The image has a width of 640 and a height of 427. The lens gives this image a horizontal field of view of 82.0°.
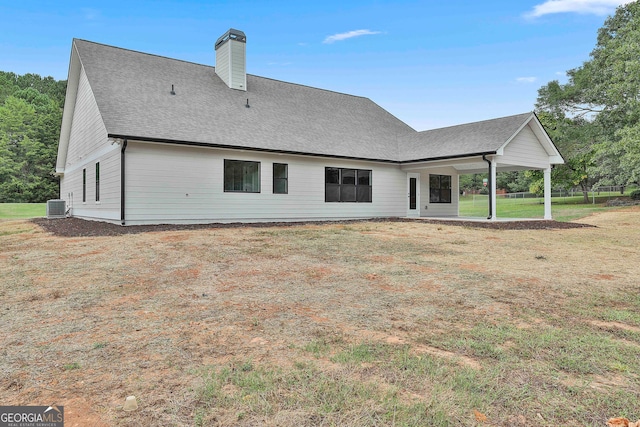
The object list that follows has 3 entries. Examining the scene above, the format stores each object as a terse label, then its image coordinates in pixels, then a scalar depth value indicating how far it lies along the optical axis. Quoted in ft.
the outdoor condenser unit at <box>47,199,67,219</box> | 61.31
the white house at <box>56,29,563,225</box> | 40.96
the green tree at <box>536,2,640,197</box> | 72.13
